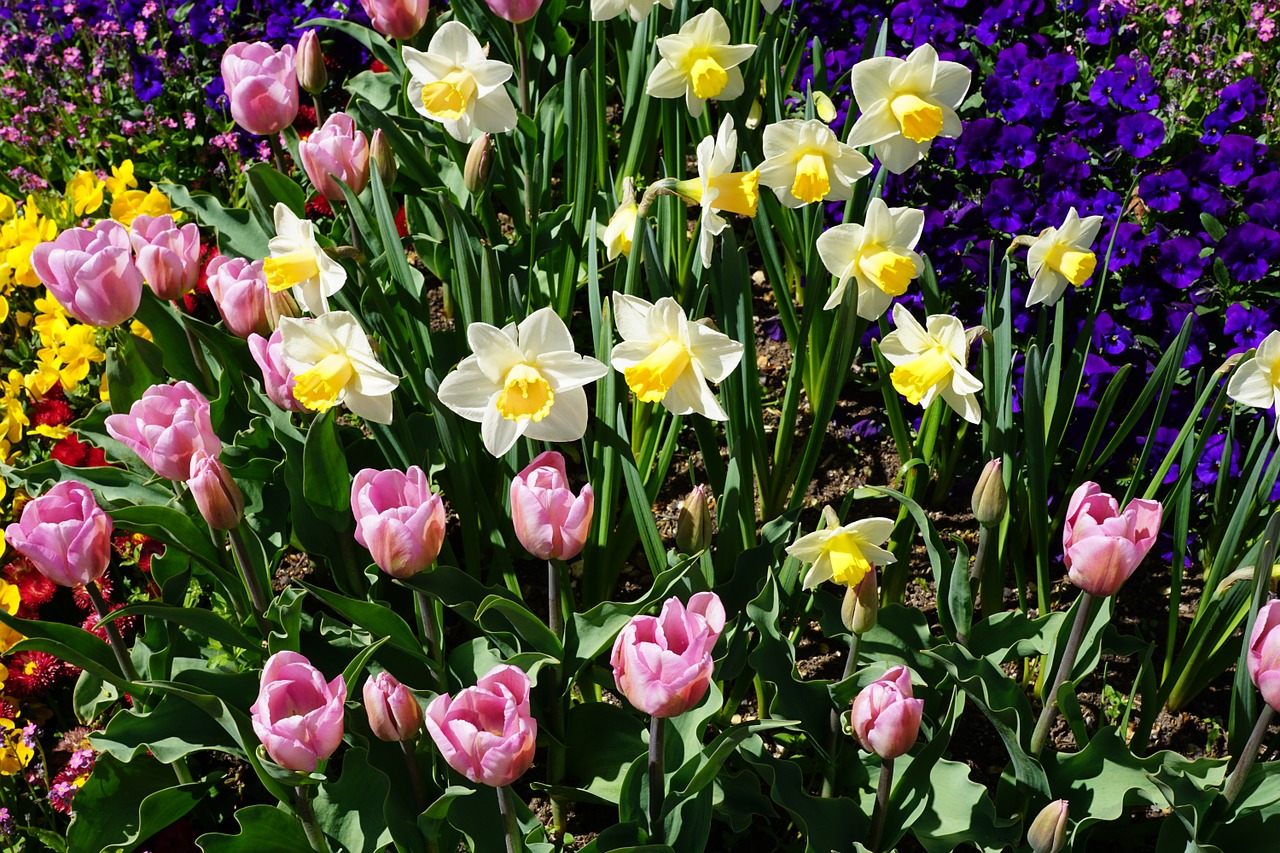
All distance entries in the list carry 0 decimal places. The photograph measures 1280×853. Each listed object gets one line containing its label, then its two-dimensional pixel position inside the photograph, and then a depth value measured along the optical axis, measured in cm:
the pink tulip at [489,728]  122
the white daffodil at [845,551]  152
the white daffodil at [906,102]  171
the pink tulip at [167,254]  183
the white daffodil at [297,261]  167
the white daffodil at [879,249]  164
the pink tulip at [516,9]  213
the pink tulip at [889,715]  136
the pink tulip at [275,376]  164
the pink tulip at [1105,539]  141
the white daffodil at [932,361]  161
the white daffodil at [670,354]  149
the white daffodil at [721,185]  165
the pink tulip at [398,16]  209
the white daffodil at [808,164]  167
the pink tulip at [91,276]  170
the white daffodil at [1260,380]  158
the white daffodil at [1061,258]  174
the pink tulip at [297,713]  129
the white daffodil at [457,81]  189
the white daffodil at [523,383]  147
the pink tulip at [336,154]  196
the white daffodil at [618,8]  197
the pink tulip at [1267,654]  130
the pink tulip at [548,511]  143
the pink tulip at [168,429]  155
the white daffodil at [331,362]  151
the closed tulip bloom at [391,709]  135
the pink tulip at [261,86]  200
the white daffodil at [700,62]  185
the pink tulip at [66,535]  146
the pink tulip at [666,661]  124
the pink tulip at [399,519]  140
